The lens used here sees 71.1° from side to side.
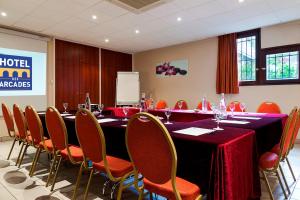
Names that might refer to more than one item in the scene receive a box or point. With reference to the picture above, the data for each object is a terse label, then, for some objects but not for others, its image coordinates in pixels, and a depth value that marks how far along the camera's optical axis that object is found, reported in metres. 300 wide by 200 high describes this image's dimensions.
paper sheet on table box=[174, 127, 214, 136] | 1.66
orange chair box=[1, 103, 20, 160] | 3.10
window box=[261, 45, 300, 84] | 4.67
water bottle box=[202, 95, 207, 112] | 3.68
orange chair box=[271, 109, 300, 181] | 2.01
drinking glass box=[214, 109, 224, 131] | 1.83
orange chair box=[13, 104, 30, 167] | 2.87
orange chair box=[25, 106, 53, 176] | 2.53
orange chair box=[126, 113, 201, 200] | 1.23
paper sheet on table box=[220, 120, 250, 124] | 2.23
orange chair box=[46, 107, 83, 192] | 2.13
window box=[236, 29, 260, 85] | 5.19
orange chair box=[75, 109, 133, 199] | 1.70
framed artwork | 6.47
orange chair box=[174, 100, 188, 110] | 4.56
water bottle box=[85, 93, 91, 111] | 3.37
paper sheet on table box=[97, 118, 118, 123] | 2.57
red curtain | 5.42
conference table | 1.34
